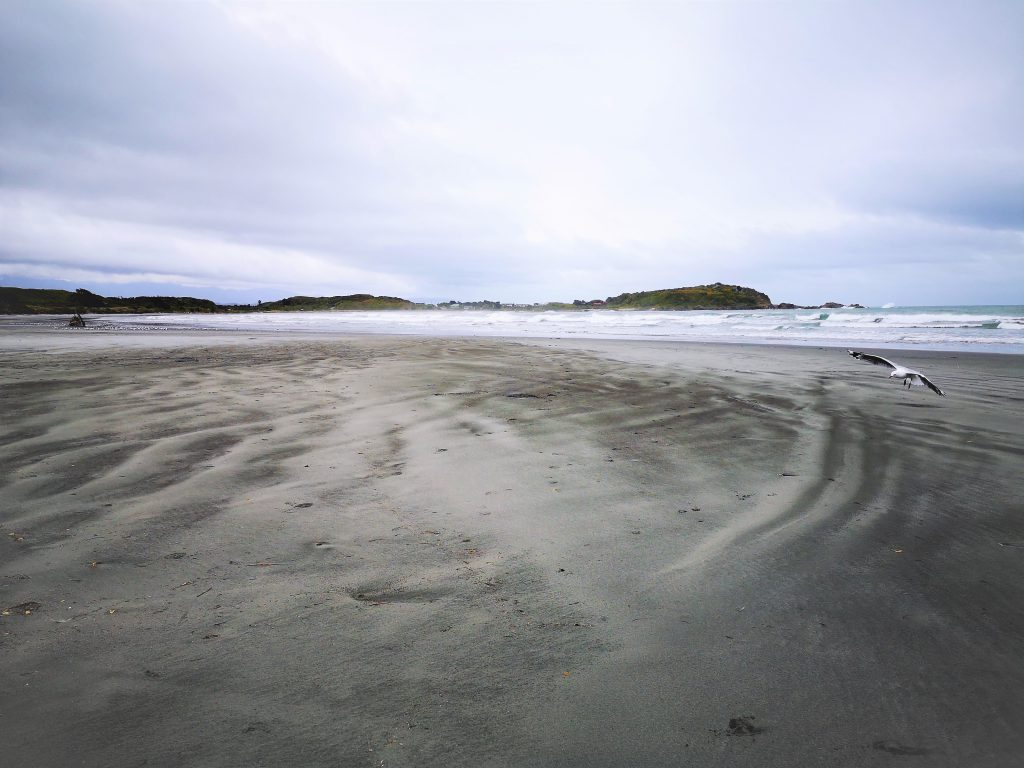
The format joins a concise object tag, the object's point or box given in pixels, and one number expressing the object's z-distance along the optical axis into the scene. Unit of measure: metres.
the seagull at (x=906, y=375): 8.11
